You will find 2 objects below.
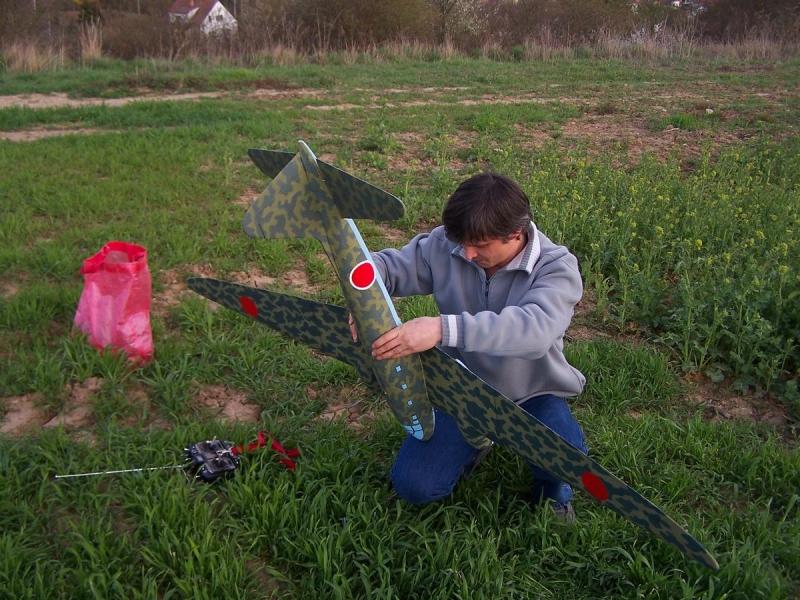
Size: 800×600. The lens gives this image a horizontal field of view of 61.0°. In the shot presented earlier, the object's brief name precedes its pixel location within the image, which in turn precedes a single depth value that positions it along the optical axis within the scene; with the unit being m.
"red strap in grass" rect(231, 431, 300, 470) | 2.89
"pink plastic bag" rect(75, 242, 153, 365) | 3.42
